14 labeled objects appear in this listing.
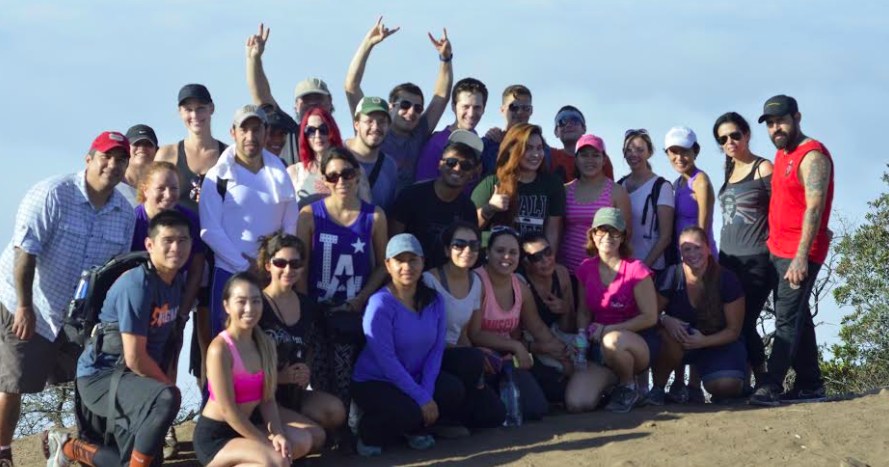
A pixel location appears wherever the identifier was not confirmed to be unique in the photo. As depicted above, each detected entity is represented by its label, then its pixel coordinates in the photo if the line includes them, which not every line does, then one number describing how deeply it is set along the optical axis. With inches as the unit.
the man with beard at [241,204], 327.3
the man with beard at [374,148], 362.0
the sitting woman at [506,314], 355.9
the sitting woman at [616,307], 367.6
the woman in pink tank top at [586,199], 385.4
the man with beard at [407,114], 384.5
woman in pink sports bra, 292.4
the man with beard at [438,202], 357.7
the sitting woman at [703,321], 378.6
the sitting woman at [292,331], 312.2
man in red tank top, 359.6
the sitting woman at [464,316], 342.6
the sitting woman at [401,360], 326.3
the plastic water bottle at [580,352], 370.6
